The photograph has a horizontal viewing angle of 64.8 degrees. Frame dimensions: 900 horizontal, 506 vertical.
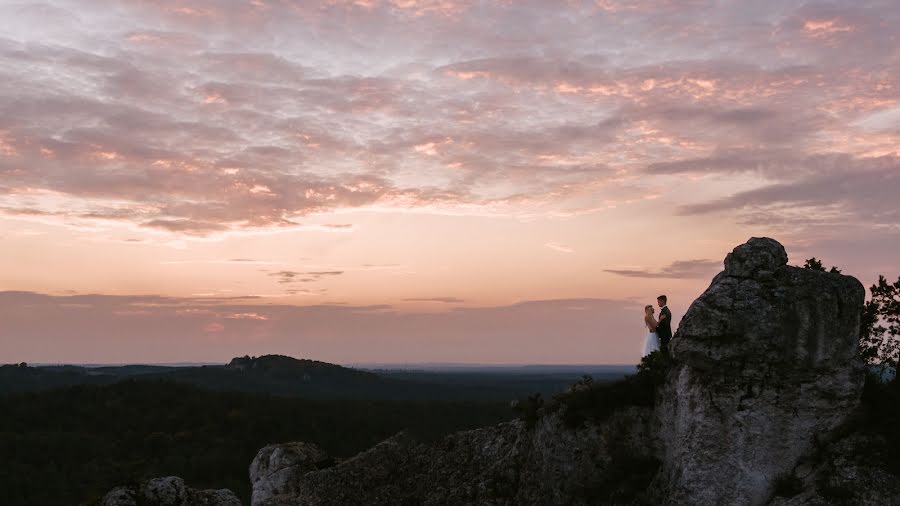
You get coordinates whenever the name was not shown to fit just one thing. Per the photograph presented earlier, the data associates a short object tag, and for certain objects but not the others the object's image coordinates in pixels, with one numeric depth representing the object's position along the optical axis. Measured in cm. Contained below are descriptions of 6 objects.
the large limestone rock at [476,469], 2139
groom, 2445
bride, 2436
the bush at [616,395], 2145
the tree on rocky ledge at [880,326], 2164
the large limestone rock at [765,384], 1847
